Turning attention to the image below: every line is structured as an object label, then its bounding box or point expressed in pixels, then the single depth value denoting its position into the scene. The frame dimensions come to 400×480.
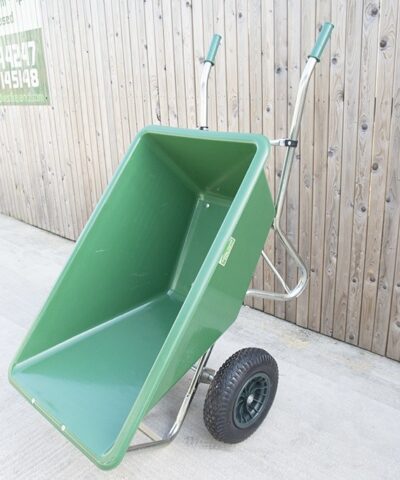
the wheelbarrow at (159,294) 1.36
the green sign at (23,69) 3.62
